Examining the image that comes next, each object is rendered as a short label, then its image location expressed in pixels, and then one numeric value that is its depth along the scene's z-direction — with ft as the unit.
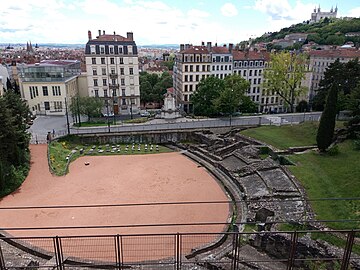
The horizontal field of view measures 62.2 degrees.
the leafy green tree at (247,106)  155.43
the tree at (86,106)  134.57
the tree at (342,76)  142.41
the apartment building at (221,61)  175.94
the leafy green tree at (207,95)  149.69
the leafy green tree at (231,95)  141.49
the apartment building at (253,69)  181.68
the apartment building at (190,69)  172.96
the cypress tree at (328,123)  82.89
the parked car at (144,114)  159.52
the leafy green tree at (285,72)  148.66
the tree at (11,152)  77.46
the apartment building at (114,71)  152.15
